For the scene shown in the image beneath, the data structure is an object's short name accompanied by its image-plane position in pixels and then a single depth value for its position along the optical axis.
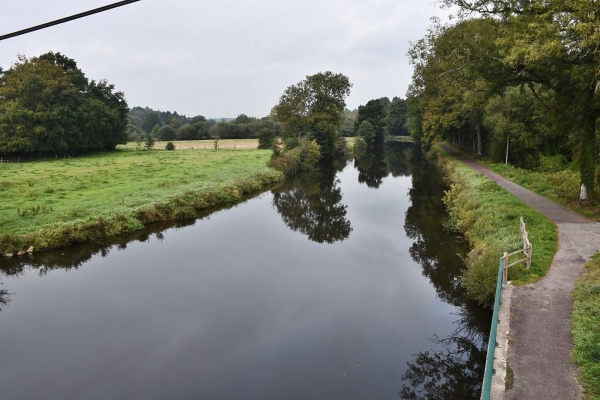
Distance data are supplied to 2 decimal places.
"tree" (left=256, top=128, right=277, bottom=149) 76.31
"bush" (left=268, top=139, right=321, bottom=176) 49.92
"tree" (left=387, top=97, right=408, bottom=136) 129.25
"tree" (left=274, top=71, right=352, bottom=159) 62.50
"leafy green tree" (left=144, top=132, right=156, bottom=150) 74.16
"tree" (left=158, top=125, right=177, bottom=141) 105.25
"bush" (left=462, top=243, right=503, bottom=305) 12.61
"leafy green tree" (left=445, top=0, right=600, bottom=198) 14.30
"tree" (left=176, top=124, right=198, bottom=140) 104.62
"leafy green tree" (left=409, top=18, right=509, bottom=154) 38.34
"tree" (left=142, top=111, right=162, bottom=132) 164.38
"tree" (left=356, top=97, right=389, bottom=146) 107.56
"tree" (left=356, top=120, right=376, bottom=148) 101.53
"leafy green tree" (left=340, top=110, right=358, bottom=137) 122.69
